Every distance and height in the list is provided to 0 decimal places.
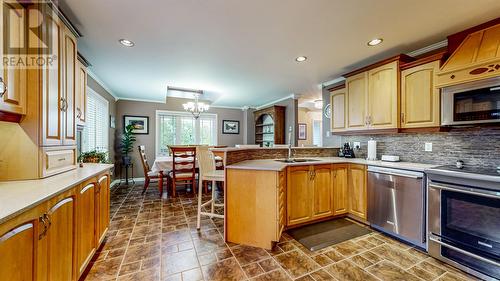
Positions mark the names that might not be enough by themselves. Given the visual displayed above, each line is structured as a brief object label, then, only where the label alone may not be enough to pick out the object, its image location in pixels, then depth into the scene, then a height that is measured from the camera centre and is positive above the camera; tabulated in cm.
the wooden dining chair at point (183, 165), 394 -51
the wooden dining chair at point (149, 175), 414 -76
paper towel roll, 298 -14
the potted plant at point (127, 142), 520 -5
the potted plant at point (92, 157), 287 -26
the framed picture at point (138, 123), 551 +50
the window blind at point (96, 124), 360 +33
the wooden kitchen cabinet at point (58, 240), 108 -61
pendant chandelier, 486 +83
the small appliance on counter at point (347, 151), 335 -20
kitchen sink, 273 -30
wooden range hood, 183 +80
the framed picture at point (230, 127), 693 +47
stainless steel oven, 165 -80
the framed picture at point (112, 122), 479 +46
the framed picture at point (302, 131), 708 +33
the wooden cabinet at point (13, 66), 127 +52
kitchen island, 212 -64
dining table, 423 -55
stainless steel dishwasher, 212 -75
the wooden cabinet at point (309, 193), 253 -72
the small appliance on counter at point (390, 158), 276 -26
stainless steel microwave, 184 +38
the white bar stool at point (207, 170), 248 -41
